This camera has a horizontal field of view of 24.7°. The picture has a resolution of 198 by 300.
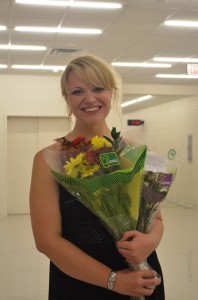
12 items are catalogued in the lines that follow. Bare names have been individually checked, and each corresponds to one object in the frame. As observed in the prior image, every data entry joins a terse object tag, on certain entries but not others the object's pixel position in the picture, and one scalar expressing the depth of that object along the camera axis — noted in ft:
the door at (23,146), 39.52
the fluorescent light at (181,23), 24.93
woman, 4.46
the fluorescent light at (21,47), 30.13
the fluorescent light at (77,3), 21.29
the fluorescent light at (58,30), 25.91
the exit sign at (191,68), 35.78
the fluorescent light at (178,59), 34.19
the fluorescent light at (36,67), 36.68
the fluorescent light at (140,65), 36.38
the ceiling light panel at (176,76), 41.01
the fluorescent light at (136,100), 56.59
